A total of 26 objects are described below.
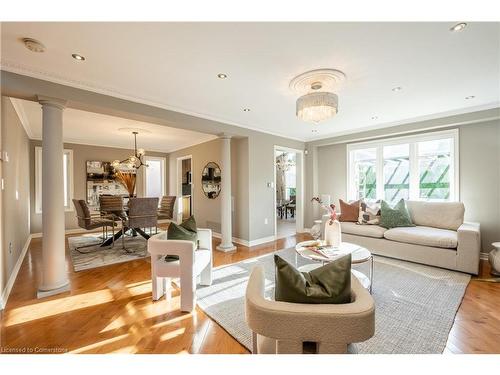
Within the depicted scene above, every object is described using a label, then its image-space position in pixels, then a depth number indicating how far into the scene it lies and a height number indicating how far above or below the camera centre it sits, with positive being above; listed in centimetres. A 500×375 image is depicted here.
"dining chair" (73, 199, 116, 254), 408 -63
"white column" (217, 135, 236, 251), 414 -16
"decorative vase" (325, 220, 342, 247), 267 -58
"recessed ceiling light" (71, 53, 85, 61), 198 +118
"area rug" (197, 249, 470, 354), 167 -117
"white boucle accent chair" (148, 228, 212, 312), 211 -80
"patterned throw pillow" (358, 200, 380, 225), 401 -51
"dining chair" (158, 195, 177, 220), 541 -52
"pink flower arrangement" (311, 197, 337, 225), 267 -35
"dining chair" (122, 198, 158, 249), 397 -48
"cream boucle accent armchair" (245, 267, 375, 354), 92 -58
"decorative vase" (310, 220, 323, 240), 449 -92
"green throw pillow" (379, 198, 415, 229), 372 -52
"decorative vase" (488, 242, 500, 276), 274 -95
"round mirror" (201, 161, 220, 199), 535 +17
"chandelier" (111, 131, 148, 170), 494 +66
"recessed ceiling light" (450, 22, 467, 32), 162 +116
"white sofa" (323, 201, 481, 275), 290 -79
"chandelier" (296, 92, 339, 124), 238 +86
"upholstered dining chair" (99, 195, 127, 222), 424 -37
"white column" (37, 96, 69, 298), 237 -8
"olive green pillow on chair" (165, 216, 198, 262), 230 -52
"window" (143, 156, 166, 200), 723 +32
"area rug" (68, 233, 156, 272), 344 -115
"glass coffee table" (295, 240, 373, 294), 228 -74
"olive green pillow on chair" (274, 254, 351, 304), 104 -48
